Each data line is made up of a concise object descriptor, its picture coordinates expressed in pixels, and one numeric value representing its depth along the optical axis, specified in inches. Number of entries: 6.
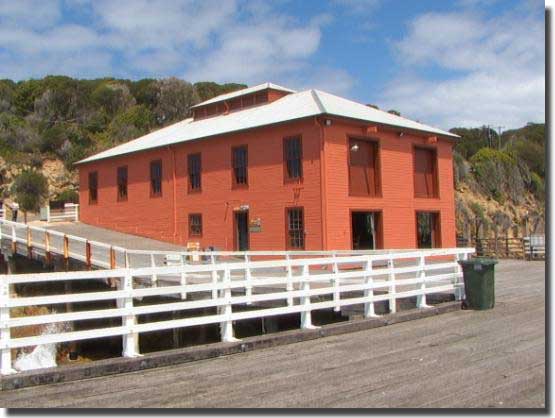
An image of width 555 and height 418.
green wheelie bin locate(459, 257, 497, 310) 535.5
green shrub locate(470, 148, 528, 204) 2733.8
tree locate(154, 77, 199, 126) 2763.3
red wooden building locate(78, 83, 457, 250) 973.2
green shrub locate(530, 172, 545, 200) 2947.8
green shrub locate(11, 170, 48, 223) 2123.5
